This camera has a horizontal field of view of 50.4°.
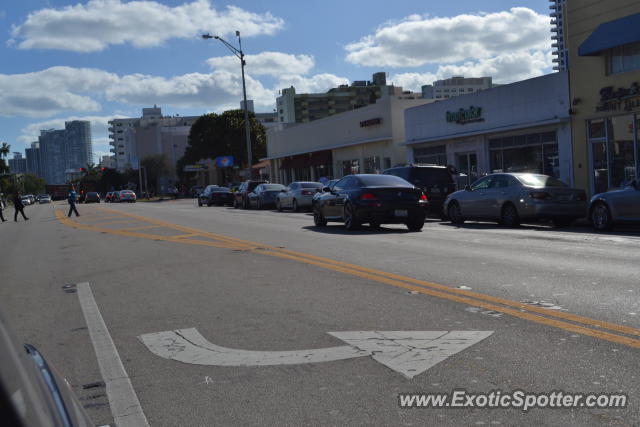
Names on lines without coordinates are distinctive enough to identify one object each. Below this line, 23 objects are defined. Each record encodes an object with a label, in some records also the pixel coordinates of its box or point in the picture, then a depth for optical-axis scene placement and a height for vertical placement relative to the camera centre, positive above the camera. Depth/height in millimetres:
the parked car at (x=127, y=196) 73562 +714
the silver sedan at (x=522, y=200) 17219 -450
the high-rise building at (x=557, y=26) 150875 +37443
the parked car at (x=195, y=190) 89669 +1186
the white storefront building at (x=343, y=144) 40812 +3482
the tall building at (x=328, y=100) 145250 +20349
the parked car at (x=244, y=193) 38125 +221
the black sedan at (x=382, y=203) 16672 -317
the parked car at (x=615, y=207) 14922 -654
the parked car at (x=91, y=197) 78188 +877
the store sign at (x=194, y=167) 92906 +4414
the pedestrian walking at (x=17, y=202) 37762 +350
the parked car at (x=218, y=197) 46062 +108
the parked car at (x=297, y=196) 31094 -64
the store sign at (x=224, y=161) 79438 +4299
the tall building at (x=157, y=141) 151625 +13696
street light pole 44050 +9053
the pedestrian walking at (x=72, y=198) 35859 +402
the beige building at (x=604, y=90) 21703 +2983
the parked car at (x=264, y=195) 35688 +35
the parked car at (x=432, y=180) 22592 +236
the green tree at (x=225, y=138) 80375 +7134
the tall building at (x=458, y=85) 174875 +26206
